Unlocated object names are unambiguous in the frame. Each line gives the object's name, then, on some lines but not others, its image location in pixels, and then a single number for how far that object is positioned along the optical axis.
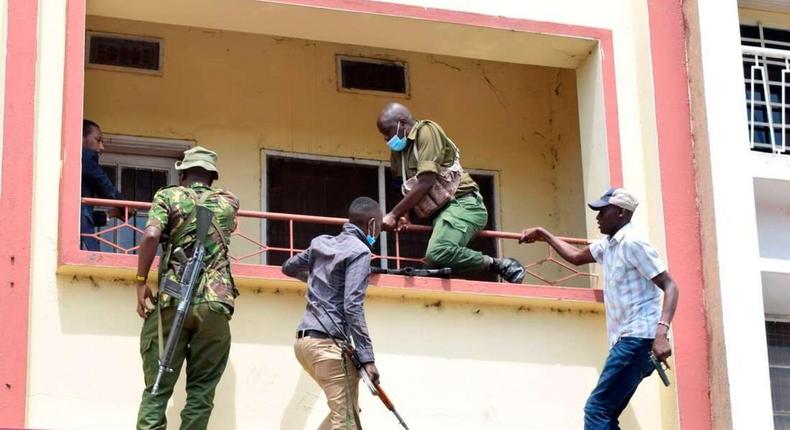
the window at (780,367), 12.00
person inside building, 11.12
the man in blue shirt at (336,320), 9.80
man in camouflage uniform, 9.80
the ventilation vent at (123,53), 12.39
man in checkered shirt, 10.35
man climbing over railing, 11.21
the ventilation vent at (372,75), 12.98
